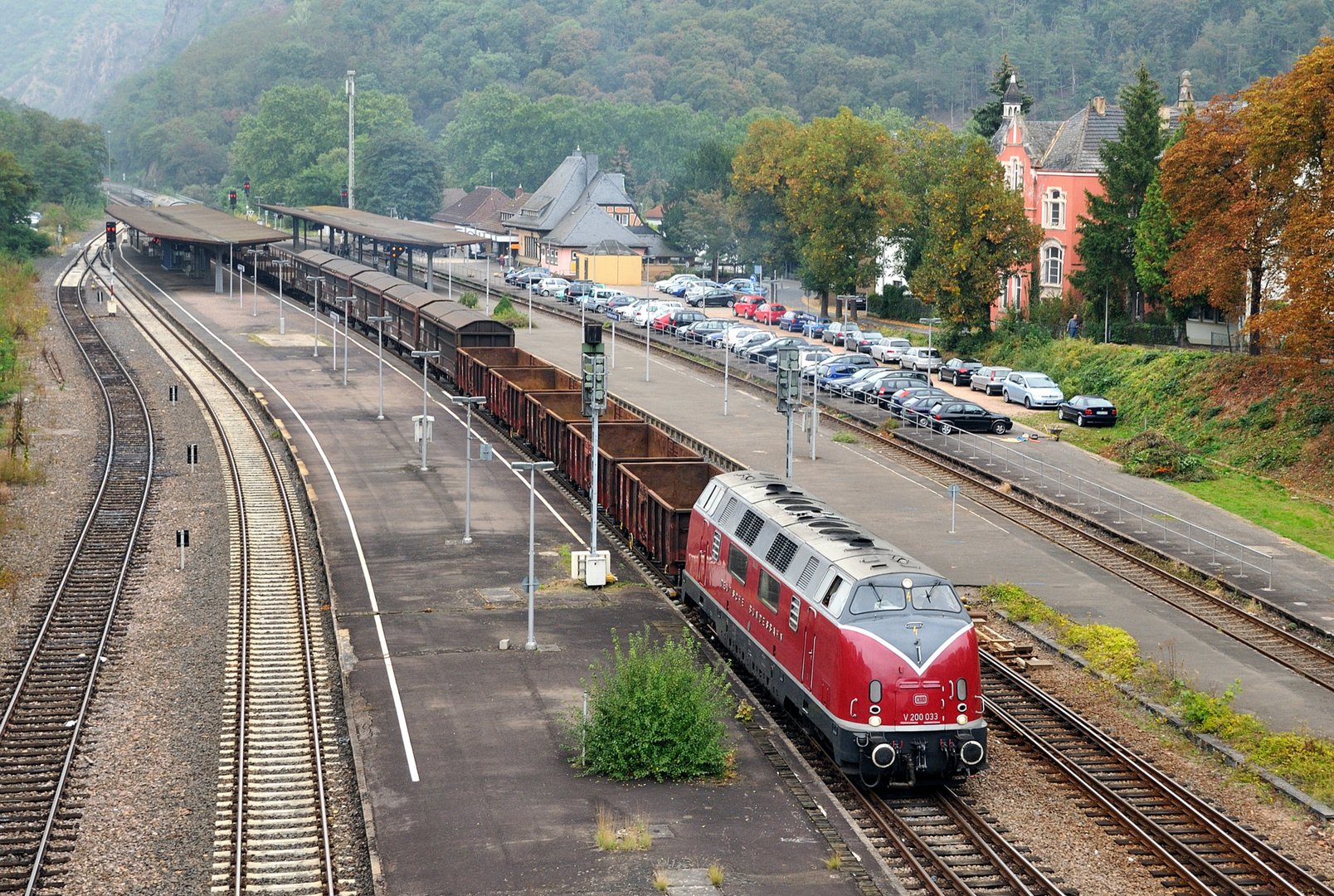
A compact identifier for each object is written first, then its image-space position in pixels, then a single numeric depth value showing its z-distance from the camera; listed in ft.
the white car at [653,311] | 298.97
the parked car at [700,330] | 274.98
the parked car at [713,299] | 347.97
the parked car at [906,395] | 193.98
